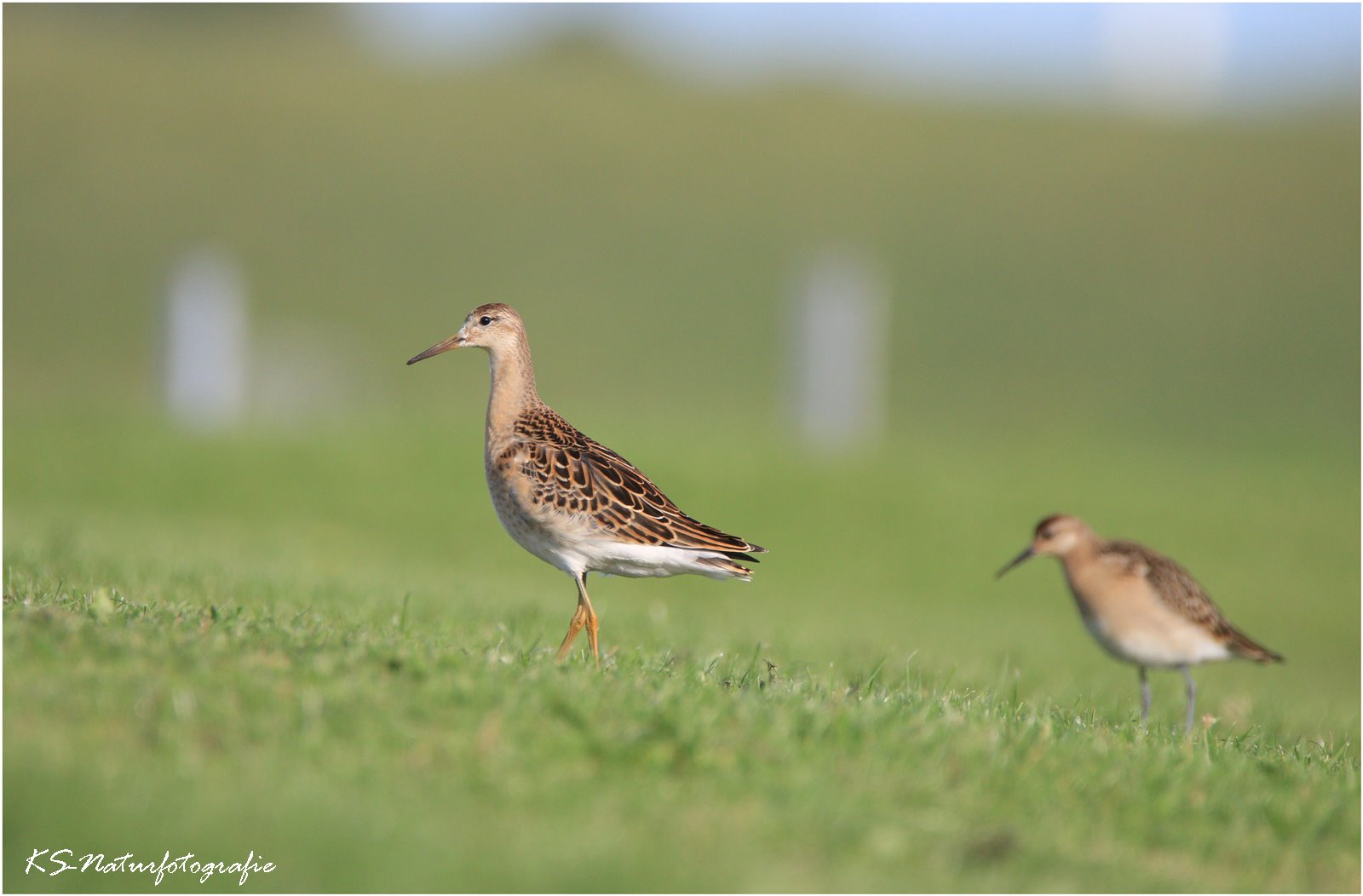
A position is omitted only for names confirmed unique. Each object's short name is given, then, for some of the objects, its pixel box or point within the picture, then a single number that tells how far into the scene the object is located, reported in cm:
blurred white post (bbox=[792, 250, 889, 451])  5166
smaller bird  1839
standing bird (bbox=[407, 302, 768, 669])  1584
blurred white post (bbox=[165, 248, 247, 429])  5112
